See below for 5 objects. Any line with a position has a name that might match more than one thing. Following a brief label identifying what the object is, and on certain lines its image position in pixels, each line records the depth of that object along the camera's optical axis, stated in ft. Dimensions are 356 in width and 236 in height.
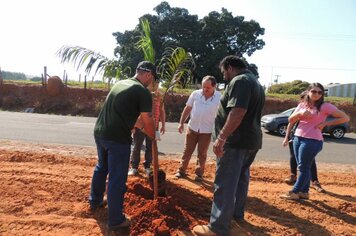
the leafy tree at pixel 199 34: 105.09
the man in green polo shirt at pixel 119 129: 12.34
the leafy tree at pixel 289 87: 122.52
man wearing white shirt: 19.75
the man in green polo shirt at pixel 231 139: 11.98
